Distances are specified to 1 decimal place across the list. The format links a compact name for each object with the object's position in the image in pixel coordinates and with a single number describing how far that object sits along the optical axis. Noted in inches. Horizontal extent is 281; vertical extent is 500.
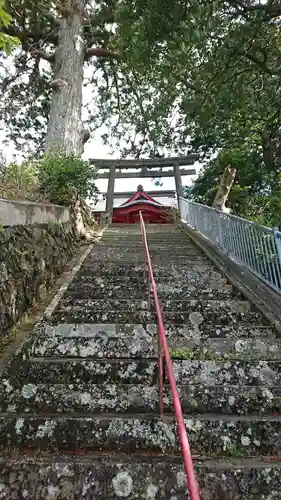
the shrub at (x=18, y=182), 147.2
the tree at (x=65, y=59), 286.8
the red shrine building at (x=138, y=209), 611.2
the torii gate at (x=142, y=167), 542.9
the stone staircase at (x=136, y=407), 58.0
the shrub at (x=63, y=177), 212.4
